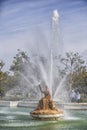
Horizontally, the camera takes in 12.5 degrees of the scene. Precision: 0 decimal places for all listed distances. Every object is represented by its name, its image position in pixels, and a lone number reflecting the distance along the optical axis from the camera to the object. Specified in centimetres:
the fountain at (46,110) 2995
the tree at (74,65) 6378
